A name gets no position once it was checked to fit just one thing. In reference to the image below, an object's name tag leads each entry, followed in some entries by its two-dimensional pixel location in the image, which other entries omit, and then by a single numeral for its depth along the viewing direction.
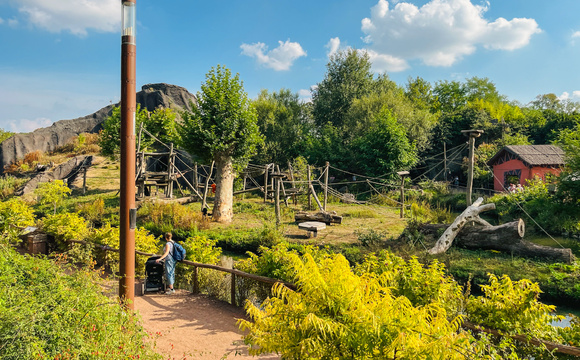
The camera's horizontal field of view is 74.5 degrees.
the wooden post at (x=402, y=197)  17.03
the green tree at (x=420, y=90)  43.44
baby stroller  7.79
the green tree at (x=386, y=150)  24.41
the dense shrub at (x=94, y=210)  17.22
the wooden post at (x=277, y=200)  15.02
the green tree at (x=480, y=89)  46.00
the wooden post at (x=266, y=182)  20.78
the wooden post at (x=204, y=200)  17.49
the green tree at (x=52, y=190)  16.81
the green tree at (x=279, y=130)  30.69
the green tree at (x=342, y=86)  32.66
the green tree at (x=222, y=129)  15.20
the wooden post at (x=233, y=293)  7.18
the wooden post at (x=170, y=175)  18.91
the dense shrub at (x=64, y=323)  3.35
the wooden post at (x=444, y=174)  26.57
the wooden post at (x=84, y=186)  24.42
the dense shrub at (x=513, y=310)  4.24
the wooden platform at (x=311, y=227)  13.34
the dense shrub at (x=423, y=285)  4.87
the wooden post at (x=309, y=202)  19.67
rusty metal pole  4.87
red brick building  21.91
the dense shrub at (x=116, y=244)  8.67
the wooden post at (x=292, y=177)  21.23
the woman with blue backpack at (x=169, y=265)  7.71
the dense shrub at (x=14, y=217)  11.02
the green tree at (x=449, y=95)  45.31
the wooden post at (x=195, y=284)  7.80
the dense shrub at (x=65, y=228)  10.03
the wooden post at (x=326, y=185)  18.44
